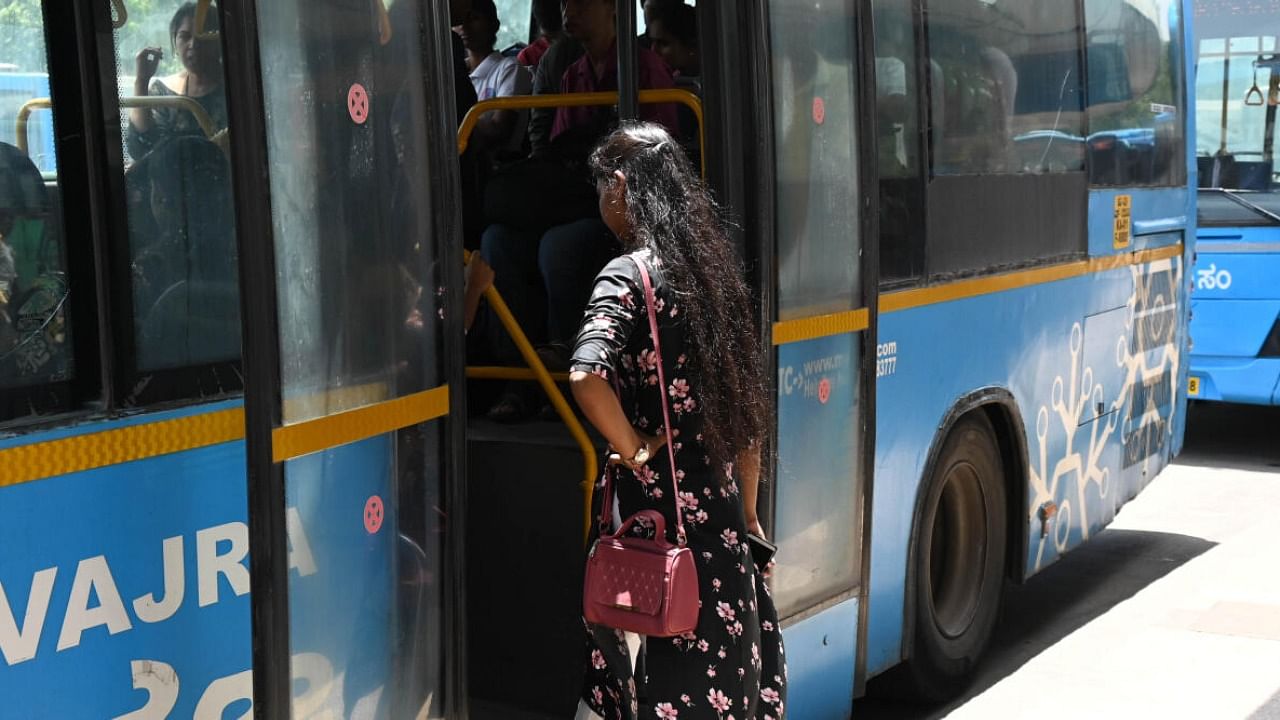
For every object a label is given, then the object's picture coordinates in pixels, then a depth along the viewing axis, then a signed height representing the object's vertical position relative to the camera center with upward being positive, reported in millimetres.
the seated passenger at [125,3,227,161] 2625 +154
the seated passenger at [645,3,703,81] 5234 +397
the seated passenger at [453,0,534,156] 5691 +326
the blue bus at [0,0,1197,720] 2523 -451
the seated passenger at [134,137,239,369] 2660 -153
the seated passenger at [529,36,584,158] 5543 +295
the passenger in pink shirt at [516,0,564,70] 6340 +530
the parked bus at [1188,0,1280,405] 10547 -562
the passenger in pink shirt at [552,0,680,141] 5289 +349
